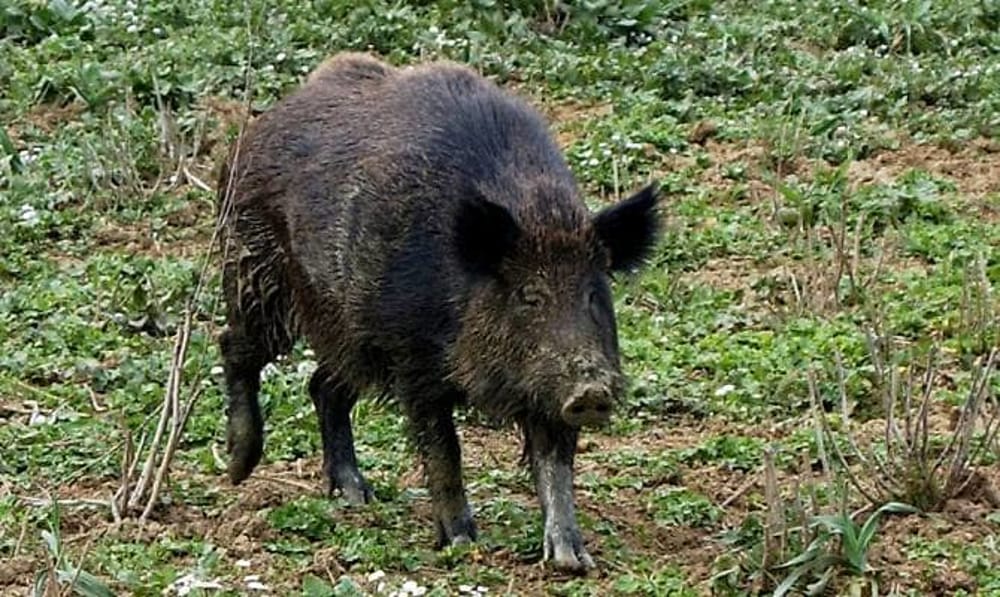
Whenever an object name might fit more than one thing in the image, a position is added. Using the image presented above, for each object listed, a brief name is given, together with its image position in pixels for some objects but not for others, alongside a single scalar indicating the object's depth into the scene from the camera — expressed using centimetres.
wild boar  1351
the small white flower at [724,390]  1717
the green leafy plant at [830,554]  1226
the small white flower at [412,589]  1232
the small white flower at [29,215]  2281
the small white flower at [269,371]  1831
